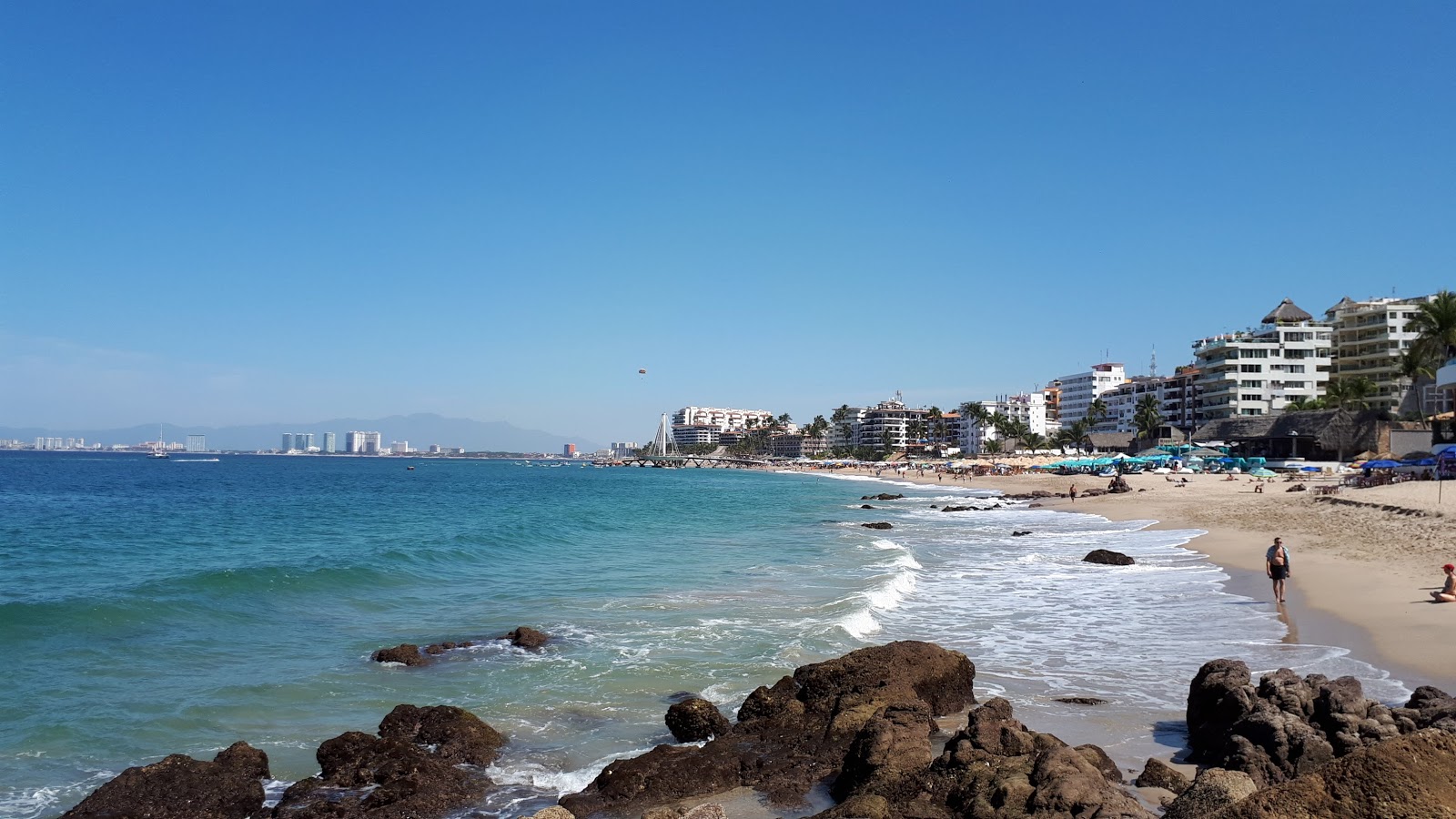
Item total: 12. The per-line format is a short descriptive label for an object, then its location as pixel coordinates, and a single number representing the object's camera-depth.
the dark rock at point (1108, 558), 24.97
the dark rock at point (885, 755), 7.90
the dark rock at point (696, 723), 10.25
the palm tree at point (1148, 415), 111.12
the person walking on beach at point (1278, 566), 17.33
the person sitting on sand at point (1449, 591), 15.58
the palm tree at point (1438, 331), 68.25
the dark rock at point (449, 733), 9.89
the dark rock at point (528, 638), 15.52
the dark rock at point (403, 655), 14.35
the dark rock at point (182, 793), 8.34
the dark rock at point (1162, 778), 7.91
